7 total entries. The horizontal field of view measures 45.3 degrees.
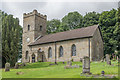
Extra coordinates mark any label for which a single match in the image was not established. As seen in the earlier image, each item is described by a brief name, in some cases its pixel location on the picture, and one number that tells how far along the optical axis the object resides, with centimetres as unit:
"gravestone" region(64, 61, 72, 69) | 1847
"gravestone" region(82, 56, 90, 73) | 1266
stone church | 2974
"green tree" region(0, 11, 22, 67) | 2452
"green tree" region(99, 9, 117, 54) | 3944
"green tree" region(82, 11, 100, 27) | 4416
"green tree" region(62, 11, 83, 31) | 5216
